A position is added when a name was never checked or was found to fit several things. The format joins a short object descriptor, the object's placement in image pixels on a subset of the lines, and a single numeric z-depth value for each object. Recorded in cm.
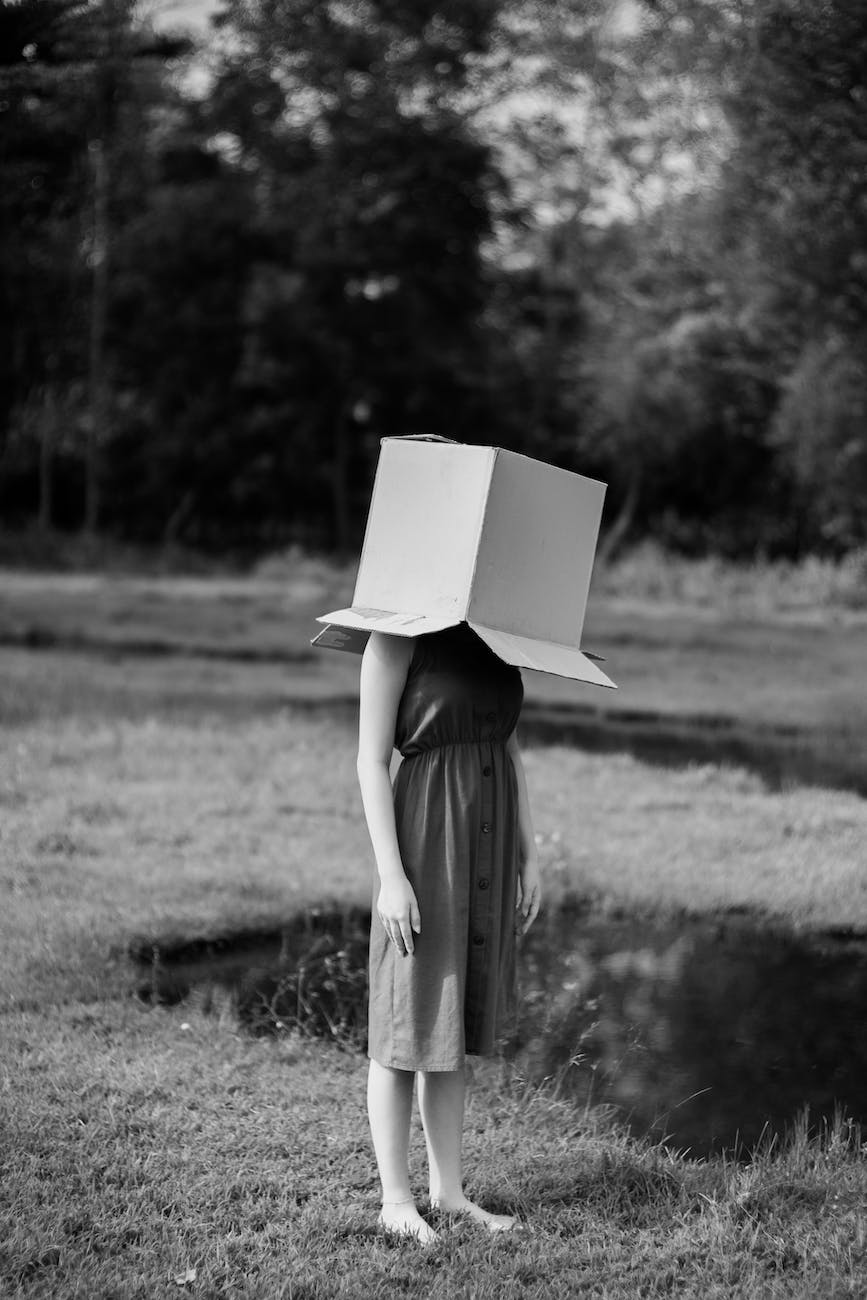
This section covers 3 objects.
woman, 346
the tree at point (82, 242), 2481
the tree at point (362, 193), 3294
